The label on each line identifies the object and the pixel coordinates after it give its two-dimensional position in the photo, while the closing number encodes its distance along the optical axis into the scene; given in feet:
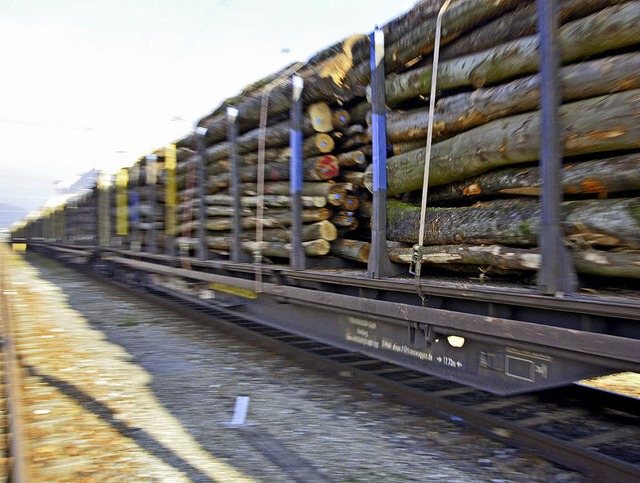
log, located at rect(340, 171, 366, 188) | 18.91
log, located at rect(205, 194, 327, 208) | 18.76
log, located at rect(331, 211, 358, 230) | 19.15
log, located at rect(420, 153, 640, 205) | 9.66
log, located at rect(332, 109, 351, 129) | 18.93
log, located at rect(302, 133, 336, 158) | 18.88
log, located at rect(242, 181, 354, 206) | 18.60
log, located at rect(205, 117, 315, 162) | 20.20
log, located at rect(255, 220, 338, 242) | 18.69
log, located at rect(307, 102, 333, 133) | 18.69
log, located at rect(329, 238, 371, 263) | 17.88
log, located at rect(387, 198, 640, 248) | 9.48
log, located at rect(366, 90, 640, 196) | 9.57
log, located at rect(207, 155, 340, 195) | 18.98
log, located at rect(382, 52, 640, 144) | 9.78
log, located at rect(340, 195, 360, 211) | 18.96
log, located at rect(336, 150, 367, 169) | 18.52
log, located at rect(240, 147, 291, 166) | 21.07
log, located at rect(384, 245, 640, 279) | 9.46
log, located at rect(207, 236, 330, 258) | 18.62
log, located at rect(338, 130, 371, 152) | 18.63
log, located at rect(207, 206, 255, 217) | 23.12
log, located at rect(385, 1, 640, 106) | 9.73
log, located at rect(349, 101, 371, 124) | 18.49
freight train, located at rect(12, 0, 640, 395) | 9.66
